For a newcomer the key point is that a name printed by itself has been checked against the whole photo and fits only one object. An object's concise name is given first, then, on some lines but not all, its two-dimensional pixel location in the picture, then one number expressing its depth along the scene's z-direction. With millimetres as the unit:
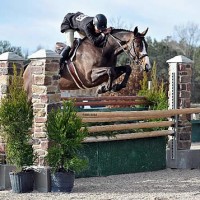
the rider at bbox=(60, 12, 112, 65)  15023
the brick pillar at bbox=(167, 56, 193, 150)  14613
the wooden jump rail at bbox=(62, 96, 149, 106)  14897
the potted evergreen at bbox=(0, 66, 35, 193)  10732
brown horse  14624
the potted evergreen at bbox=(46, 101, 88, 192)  10396
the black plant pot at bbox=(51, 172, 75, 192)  10425
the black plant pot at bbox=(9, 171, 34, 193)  10517
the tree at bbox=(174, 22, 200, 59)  71926
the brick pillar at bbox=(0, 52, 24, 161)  12007
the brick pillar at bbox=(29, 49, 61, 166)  10874
